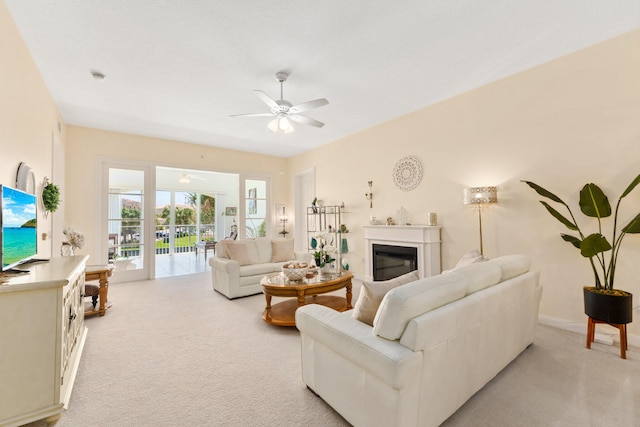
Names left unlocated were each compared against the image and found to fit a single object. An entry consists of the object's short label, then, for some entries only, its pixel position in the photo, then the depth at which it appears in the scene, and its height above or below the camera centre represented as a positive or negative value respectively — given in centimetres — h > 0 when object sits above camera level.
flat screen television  180 -1
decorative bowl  334 -62
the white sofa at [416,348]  136 -73
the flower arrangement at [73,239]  361 -19
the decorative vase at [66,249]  364 -33
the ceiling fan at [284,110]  310 +134
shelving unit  604 +0
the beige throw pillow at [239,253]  456 -52
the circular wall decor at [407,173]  455 +80
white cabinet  157 -74
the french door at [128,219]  530 +9
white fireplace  412 -34
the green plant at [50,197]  331 +34
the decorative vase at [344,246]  577 -54
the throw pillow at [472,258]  253 -38
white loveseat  427 -68
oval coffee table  312 -82
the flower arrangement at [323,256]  368 -48
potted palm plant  235 -34
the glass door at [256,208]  704 +37
